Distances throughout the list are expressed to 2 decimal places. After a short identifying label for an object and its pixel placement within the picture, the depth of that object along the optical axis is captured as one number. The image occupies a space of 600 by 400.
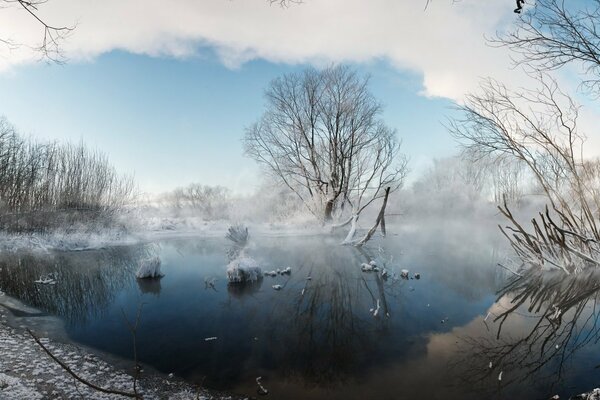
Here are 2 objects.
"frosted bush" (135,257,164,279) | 9.61
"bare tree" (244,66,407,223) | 21.67
